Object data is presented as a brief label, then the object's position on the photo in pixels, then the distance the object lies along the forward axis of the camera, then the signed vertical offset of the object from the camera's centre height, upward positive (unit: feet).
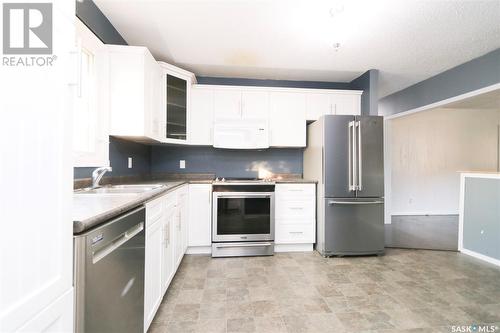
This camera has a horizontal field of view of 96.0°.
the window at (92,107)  6.00 +1.70
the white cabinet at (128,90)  7.16 +2.46
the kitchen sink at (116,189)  5.67 -0.64
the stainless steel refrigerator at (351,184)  9.32 -0.69
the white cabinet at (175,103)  9.25 +2.74
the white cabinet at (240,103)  10.63 +3.03
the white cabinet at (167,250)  5.99 -2.36
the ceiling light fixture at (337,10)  6.12 +4.42
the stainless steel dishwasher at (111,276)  2.59 -1.54
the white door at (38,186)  1.70 -0.17
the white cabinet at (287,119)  10.91 +2.35
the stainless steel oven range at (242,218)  9.34 -2.16
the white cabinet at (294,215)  9.93 -2.13
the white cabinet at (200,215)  9.53 -2.06
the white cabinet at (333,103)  11.09 +3.21
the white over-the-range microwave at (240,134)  10.44 +1.54
